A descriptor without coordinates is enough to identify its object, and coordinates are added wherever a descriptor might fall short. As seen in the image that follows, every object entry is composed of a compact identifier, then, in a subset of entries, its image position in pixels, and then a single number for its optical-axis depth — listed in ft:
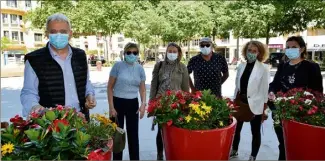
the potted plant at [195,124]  7.68
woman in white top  11.71
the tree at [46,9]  80.16
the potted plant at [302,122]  7.89
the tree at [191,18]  83.20
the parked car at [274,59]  84.48
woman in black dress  10.41
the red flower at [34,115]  6.02
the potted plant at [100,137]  5.61
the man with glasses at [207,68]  12.30
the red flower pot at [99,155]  5.25
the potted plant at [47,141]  5.21
